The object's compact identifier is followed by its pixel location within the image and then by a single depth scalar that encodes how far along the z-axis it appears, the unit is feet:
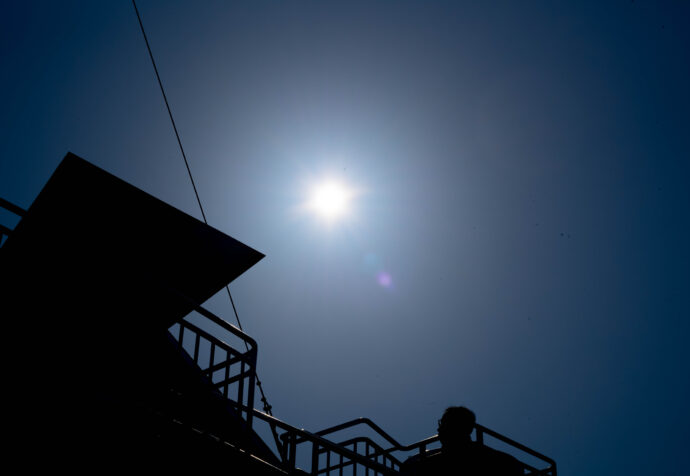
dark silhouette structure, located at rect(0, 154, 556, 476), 10.50
